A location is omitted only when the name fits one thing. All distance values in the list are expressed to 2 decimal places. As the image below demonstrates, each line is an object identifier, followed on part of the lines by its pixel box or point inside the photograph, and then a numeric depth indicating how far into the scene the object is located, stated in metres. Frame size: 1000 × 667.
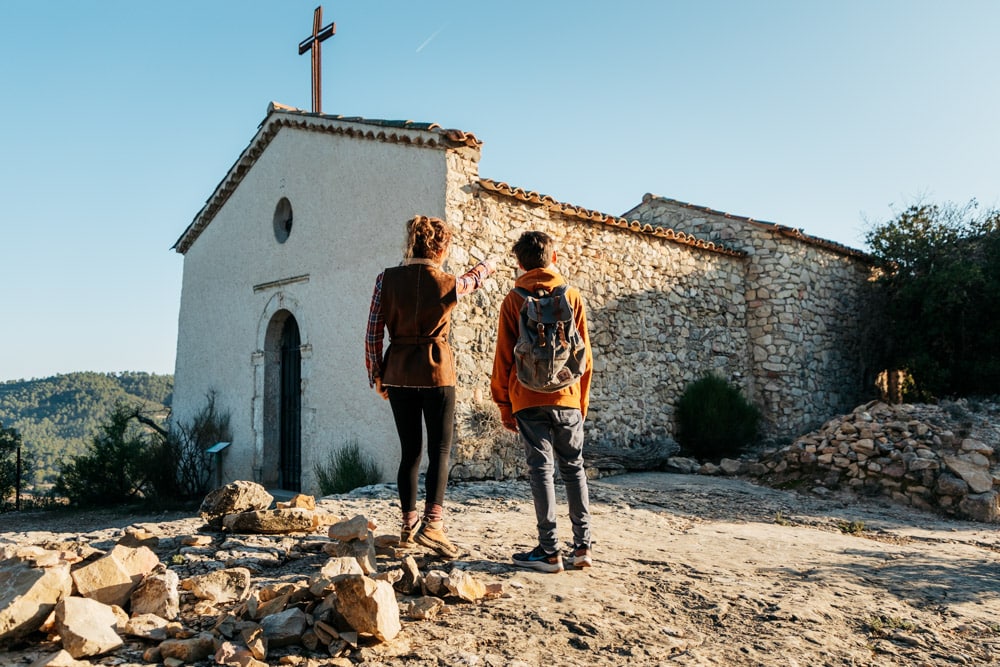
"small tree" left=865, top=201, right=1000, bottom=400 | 11.12
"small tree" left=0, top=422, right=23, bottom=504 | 11.83
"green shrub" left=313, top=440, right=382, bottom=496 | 7.52
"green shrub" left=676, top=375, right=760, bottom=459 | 9.44
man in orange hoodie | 3.46
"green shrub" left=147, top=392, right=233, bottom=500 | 9.92
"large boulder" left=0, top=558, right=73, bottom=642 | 2.55
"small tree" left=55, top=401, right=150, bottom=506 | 10.31
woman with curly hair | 3.64
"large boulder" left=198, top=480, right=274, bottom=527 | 4.36
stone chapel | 7.64
